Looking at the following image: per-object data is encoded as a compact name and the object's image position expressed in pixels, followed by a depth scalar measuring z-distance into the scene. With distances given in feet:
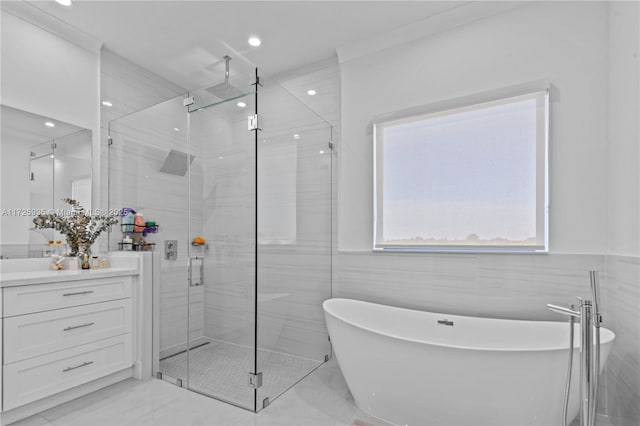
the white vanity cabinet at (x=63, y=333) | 5.84
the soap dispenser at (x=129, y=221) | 8.75
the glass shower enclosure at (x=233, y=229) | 6.96
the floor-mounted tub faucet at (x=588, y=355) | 4.16
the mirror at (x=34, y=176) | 7.22
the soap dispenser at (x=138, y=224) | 8.74
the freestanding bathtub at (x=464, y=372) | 4.88
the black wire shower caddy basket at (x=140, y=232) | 8.71
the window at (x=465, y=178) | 7.14
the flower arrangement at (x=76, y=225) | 7.63
